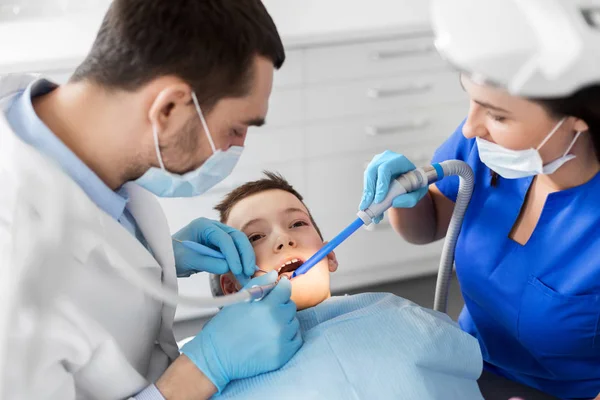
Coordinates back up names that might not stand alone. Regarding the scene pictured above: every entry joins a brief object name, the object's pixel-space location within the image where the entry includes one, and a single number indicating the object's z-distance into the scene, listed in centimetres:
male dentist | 106
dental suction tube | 142
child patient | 127
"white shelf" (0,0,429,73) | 226
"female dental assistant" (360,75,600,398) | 128
